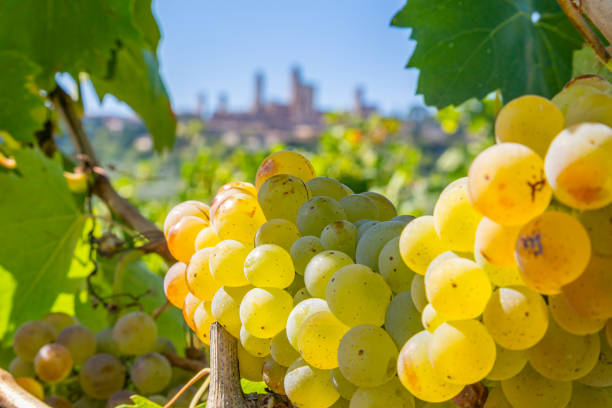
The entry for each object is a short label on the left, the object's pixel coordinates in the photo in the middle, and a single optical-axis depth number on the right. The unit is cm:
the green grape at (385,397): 33
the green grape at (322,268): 36
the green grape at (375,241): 36
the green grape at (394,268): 35
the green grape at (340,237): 38
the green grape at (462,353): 29
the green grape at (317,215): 40
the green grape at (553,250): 25
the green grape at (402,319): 33
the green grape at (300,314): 36
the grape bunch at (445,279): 26
